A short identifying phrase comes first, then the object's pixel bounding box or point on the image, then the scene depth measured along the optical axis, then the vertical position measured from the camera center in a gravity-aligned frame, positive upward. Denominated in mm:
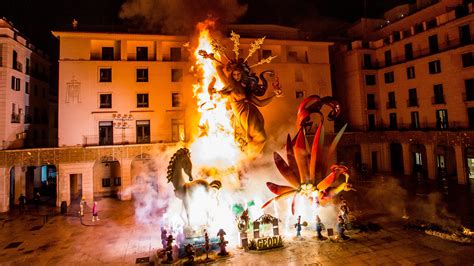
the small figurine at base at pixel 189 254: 13791 -5015
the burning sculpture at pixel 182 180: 15898 -1511
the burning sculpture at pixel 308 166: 17469 -1130
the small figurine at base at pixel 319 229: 16172 -4745
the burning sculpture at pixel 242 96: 18734 +3762
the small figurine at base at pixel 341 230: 15938 -4758
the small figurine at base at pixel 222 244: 14508 -4803
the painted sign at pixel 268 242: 15050 -5045
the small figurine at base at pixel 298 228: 16472 -4702
